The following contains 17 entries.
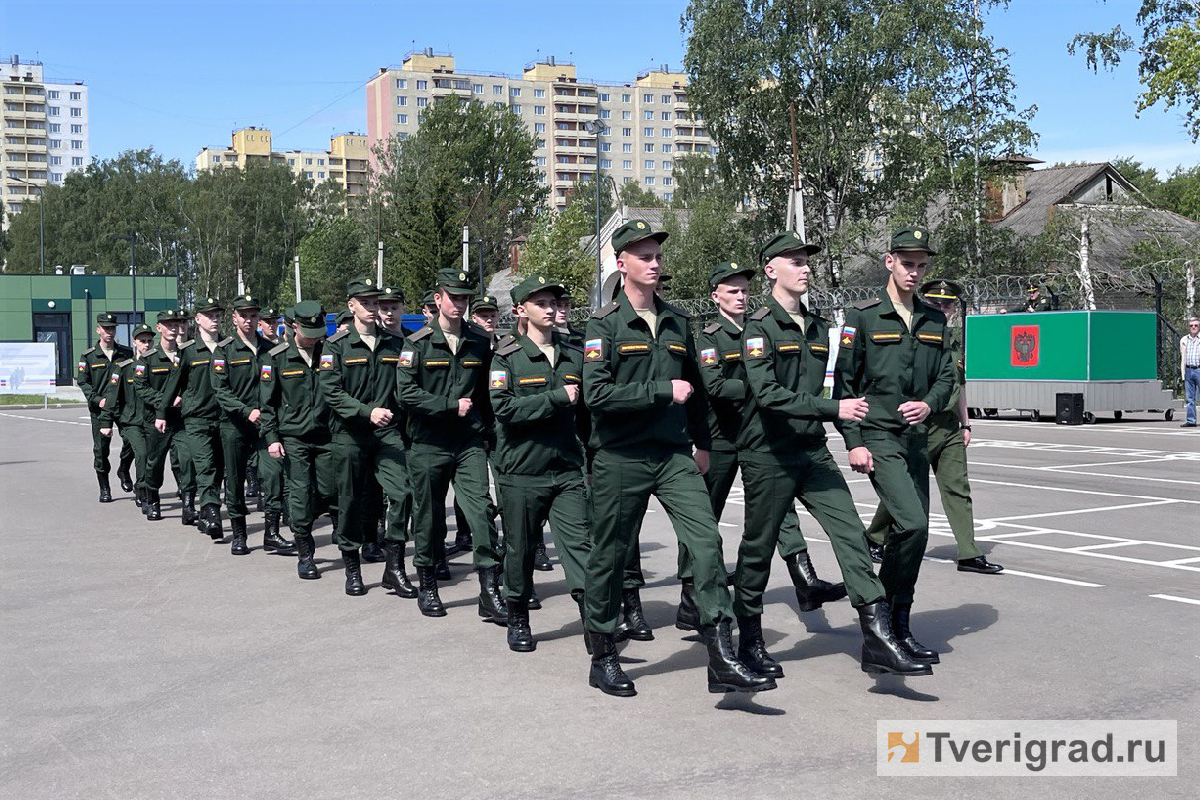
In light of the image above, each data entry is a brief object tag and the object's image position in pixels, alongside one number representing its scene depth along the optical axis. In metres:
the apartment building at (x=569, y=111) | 136.50
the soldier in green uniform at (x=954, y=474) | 9.38
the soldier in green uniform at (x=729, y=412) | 6.59
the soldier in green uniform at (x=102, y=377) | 15.60
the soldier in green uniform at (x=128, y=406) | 14.52
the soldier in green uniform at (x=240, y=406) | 11.30
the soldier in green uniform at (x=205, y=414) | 12.26
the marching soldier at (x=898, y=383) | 6.61
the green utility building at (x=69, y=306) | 66.81
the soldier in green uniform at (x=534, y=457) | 7.12
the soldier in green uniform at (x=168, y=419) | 13.38
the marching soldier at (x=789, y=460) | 6.26
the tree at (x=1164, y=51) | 27.89
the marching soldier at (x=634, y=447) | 6.16
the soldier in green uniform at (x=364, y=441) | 9.16
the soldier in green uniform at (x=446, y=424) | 8.24
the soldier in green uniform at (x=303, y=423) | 9.95
